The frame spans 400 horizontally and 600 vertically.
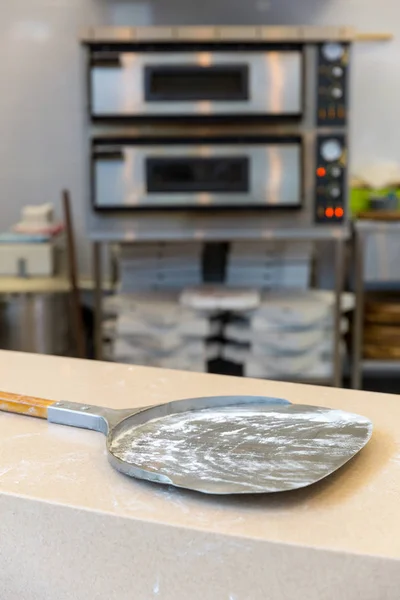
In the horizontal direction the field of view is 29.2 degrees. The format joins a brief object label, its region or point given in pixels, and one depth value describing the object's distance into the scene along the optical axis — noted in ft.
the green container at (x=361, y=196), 10.64
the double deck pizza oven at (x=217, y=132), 9.53
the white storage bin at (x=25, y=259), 11.00
